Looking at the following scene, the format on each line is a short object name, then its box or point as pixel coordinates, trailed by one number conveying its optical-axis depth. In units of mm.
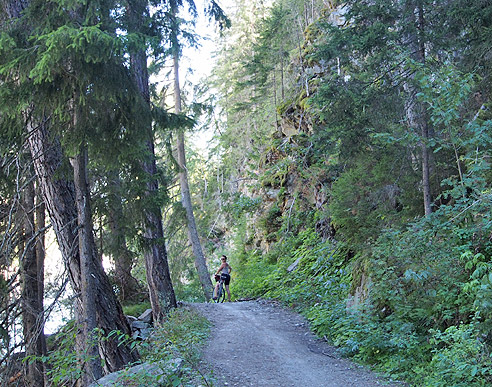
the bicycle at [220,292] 15052
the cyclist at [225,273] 14712
